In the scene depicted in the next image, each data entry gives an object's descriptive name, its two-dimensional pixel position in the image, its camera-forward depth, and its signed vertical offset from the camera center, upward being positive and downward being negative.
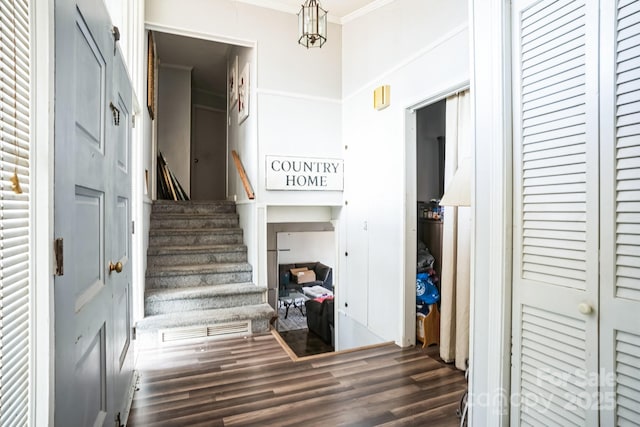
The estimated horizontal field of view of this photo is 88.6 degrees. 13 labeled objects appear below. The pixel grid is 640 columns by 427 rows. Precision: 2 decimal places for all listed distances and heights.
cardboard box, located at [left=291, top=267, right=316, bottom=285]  8.38 -1.69
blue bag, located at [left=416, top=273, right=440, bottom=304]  3.39 -0.85
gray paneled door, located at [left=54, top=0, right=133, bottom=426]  0.84 -0.02
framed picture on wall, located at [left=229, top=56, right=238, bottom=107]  5.20 +2.13
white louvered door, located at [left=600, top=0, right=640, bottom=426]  1.04 -0.01
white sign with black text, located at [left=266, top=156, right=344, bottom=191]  4.10 +0.47
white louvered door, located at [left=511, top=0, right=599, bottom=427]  1.15 -0.01
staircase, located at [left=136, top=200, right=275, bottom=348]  3.38 -0.85
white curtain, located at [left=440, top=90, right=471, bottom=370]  2.82 -0.42
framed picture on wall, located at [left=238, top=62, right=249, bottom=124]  4.39 +1.64
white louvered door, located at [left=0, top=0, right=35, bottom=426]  0.60 -0.01
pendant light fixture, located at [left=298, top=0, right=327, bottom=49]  2.57 +1.50
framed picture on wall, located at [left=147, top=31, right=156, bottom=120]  4.02 +1.75
